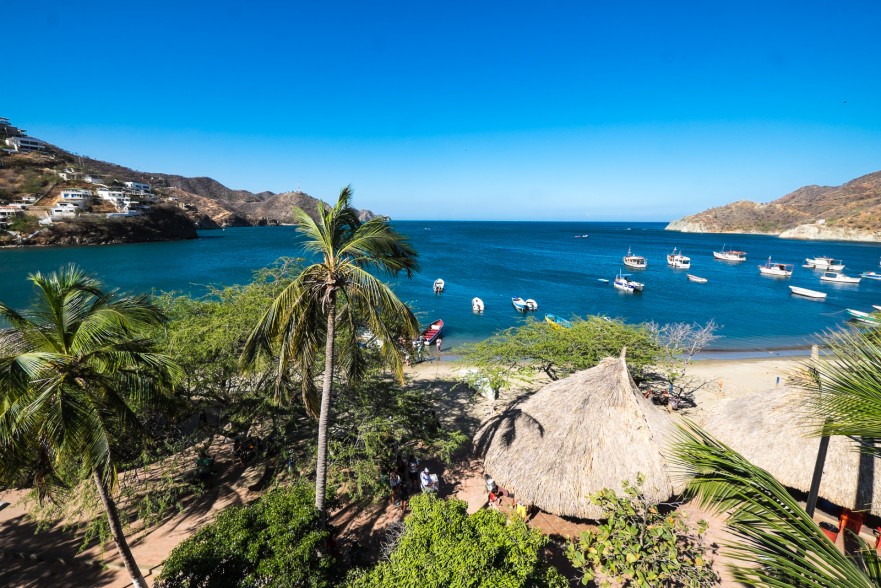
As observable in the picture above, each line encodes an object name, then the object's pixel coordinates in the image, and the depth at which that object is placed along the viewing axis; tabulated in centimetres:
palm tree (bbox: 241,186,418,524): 685
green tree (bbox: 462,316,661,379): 1557
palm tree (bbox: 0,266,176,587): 489
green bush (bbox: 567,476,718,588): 687
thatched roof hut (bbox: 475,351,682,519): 955
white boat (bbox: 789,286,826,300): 4916
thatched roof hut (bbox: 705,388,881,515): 954
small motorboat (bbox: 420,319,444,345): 2912
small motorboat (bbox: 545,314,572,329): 3181
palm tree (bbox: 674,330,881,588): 276
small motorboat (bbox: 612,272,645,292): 5125
